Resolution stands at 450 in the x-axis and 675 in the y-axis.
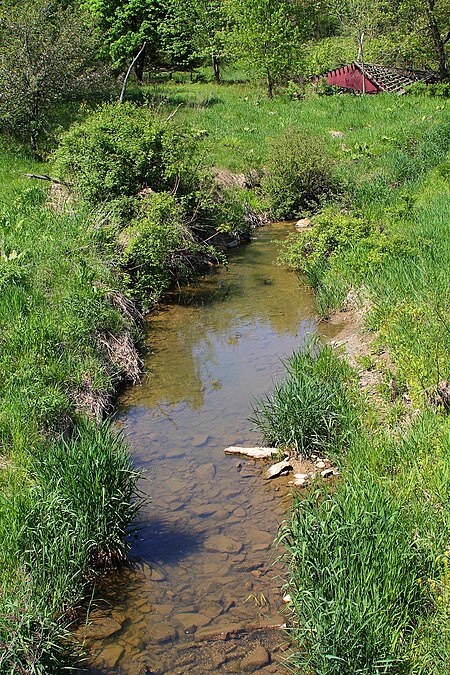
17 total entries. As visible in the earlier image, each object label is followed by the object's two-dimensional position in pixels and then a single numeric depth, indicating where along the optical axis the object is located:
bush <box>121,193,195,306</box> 12.49
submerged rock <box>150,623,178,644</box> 5.01
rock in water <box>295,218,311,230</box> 18.00
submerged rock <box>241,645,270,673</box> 4.71
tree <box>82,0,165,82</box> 33.91
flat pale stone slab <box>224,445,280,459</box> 7.42
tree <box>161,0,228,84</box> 39.54
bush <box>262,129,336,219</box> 18.09
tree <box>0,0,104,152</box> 18.81
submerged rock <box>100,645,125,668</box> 4.80
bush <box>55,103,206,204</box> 14.03
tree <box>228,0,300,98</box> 32.62
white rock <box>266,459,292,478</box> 7.11
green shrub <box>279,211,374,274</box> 12.83
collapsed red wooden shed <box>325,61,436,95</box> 33.12
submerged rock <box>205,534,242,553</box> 5.99
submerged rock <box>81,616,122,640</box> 5.05
